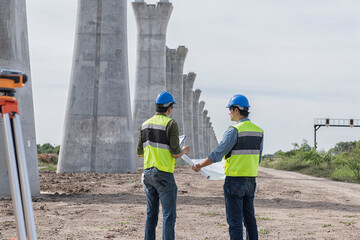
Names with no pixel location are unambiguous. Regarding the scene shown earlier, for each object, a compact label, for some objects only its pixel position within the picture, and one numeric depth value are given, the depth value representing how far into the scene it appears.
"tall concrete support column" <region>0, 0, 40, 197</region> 12.93
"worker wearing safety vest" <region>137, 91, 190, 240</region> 6.40
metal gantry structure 84.26
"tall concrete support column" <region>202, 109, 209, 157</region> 92.09
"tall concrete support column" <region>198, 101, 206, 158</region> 73.66
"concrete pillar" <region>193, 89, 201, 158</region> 69.88
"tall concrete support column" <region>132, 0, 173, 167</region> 38.19
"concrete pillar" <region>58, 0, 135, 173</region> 24.41
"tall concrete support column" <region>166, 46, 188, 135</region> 52.31
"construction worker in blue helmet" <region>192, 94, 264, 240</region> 6.43
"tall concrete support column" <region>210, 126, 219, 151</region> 134.20
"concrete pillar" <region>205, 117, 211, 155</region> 105.25
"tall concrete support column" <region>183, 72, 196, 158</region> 60.83
